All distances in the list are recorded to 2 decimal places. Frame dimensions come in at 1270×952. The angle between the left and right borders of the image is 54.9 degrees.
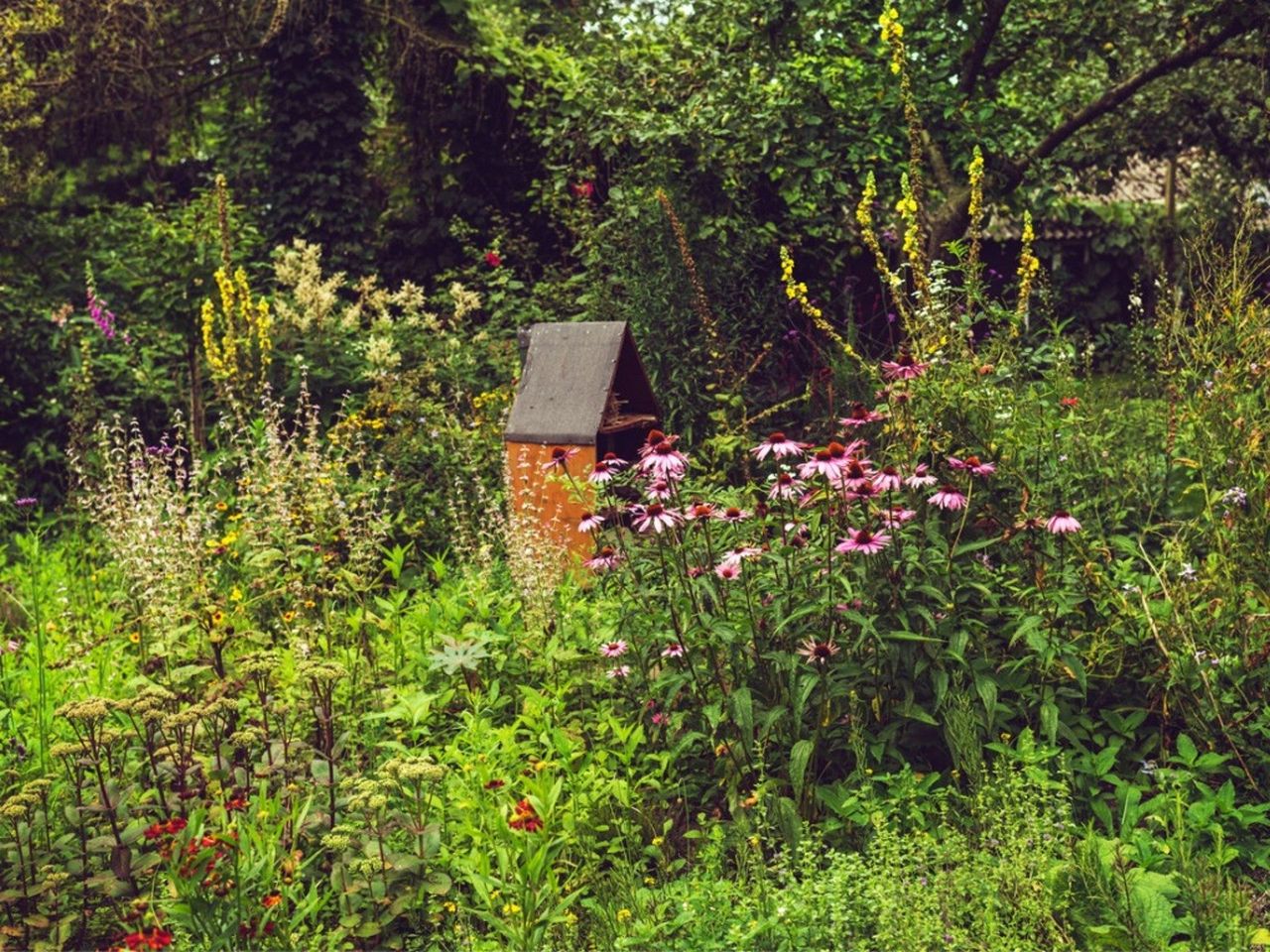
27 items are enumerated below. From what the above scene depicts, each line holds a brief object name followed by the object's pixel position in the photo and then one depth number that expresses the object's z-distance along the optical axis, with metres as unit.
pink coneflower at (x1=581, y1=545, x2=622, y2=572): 3.83
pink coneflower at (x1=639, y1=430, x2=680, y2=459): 3.66
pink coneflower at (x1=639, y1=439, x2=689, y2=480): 3.53
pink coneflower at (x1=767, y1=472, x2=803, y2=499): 3.48
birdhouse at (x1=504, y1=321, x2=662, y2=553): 5.54
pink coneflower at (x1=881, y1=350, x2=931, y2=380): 3.72
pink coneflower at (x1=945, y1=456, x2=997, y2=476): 3.52
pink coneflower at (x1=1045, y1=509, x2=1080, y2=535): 3.40
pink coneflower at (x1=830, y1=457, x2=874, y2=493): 3.38
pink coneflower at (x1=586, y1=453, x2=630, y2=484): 3.72
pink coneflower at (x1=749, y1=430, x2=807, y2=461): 3.47
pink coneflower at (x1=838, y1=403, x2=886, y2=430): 3.58
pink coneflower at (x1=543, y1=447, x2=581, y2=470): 4.12
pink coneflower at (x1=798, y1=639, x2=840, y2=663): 3.36
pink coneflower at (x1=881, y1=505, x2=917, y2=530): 3.51
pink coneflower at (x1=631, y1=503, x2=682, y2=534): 3.47
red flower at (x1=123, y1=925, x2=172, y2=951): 2.64
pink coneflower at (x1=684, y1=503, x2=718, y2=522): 3.54
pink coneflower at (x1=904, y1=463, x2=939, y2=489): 3.46
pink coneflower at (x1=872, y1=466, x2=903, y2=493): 3.40
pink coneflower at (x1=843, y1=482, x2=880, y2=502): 3.50
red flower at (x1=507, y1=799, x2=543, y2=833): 3.17
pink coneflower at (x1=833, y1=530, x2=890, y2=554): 3.34
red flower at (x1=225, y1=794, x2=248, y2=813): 3.29
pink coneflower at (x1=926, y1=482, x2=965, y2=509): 3.41
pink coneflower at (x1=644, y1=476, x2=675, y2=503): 3.71
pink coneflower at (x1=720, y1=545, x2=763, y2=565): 3.47
